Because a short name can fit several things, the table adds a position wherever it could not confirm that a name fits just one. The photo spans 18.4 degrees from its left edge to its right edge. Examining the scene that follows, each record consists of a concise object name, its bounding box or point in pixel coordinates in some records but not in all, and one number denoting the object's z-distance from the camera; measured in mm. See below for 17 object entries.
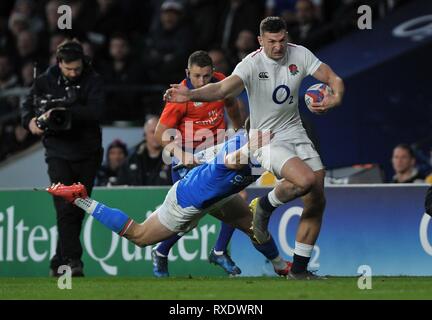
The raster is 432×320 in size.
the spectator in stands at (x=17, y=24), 22653
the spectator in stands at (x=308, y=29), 19250
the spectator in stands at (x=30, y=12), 23662
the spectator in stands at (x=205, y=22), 20766
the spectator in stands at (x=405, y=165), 16297
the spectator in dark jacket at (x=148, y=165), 17000
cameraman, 14789
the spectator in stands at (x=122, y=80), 20281
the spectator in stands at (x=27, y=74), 21312
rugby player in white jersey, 12469
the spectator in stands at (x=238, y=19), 20391
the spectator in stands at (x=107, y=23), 21828
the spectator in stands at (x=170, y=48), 20344
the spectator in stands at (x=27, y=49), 22016
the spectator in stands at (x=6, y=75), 21781
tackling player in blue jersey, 12734
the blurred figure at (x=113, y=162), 17984
